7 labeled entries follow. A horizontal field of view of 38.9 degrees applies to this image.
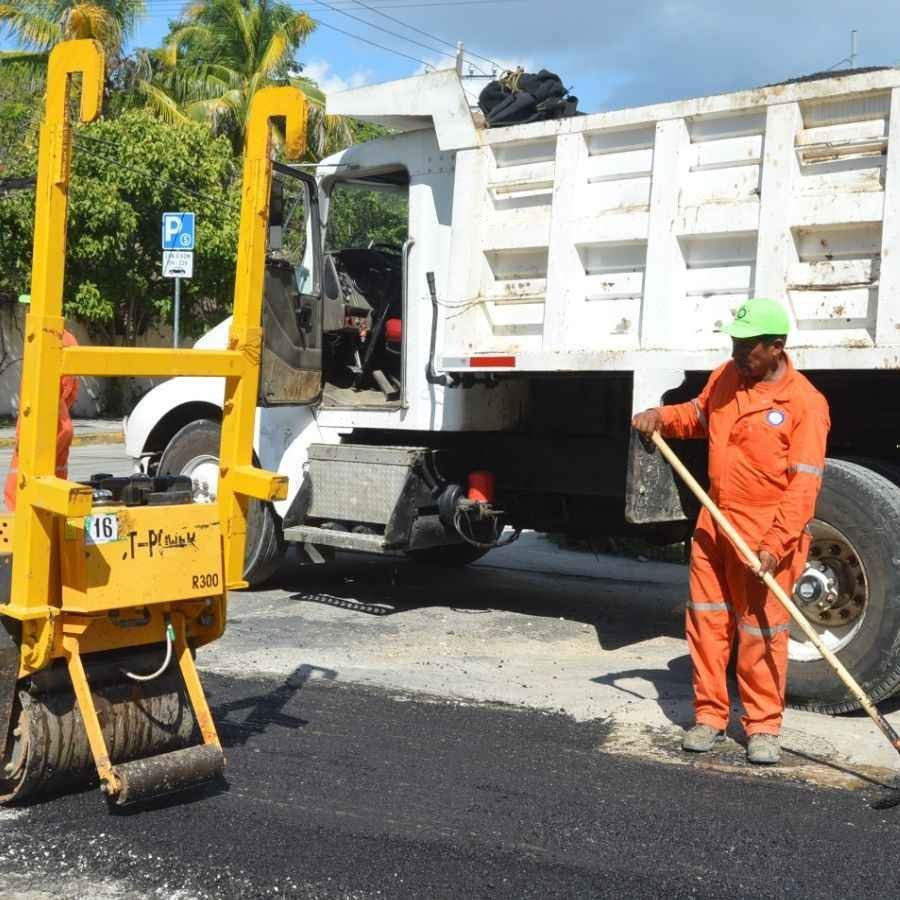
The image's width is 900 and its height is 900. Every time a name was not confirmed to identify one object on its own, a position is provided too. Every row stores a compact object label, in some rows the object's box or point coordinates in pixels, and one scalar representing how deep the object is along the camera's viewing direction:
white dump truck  5.62
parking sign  12.75
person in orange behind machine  6.14
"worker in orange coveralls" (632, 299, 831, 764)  4.92
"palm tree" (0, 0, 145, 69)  24.91
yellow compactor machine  3.89
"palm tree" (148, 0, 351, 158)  28.52
